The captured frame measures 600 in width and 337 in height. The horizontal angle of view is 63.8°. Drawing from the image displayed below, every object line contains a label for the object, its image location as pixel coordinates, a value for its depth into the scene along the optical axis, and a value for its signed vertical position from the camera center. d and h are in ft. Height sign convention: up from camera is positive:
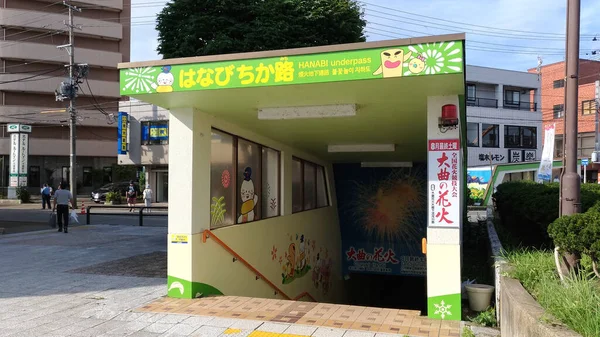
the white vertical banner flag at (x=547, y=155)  30.76 +1.05
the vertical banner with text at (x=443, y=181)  20.10 -0.44
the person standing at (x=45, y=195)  97.19 -5.07
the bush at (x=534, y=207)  26.84 -2.17
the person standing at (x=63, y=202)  50.96 -3.38
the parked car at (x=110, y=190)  118.62 -5.03
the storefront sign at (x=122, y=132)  109.29 +8.68
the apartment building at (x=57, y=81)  135.54 +25.59
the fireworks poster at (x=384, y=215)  48.80 -4.59
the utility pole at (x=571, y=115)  18.39 +2.17
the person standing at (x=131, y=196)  100.12 -5.38
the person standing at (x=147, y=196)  91.18 -4.91
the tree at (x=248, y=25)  34.47 +10.70
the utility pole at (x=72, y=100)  95.04 +14.52
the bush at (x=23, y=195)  118.25 -6.16
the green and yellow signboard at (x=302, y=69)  17.04 +3.94
